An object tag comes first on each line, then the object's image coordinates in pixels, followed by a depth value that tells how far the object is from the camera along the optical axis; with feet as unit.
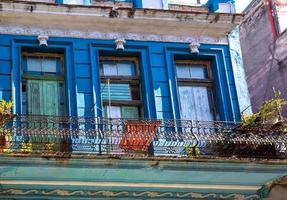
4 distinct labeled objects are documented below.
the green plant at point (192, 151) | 38.28
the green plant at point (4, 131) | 35.17
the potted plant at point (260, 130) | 39.17
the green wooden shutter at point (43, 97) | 40.78
